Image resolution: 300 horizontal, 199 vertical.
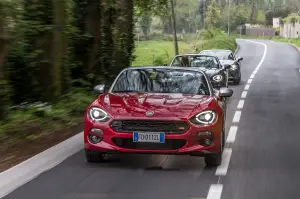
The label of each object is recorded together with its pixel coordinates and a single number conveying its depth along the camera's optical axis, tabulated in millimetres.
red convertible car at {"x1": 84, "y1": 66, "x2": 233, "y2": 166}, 7957
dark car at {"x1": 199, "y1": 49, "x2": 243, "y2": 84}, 24422
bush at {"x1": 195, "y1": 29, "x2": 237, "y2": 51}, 56656
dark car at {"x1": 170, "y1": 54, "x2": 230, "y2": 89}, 17938
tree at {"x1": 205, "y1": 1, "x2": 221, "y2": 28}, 82938
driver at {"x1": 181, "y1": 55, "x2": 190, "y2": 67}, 18964
